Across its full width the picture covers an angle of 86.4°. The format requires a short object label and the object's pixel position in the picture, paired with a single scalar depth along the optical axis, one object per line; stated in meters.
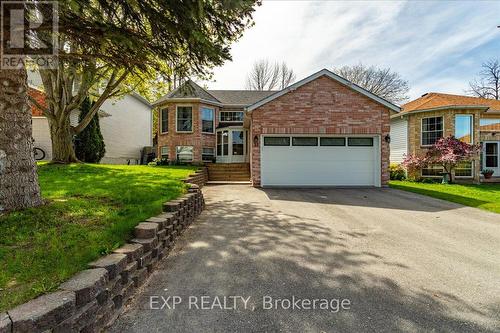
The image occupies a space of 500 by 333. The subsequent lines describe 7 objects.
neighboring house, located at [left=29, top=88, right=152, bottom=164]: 20.53
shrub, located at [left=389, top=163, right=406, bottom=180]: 16.58
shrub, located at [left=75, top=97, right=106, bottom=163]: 16.59
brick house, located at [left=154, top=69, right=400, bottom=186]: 12.32
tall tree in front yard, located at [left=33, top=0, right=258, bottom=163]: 4.21
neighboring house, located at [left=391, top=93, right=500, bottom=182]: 15.64
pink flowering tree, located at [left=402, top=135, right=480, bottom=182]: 14.14
